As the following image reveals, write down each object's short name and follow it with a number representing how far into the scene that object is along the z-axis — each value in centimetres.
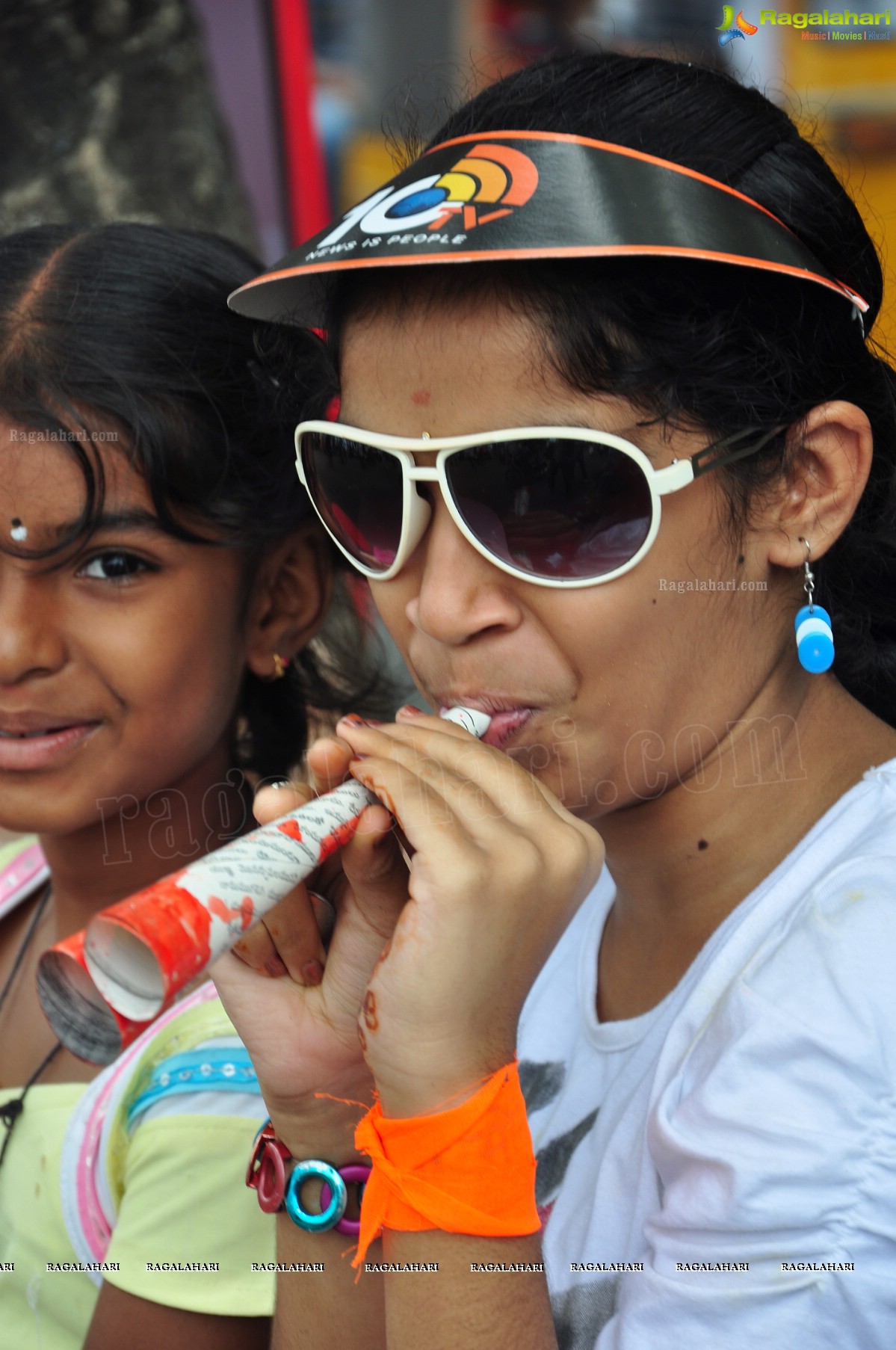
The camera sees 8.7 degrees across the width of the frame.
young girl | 186
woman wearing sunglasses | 175
